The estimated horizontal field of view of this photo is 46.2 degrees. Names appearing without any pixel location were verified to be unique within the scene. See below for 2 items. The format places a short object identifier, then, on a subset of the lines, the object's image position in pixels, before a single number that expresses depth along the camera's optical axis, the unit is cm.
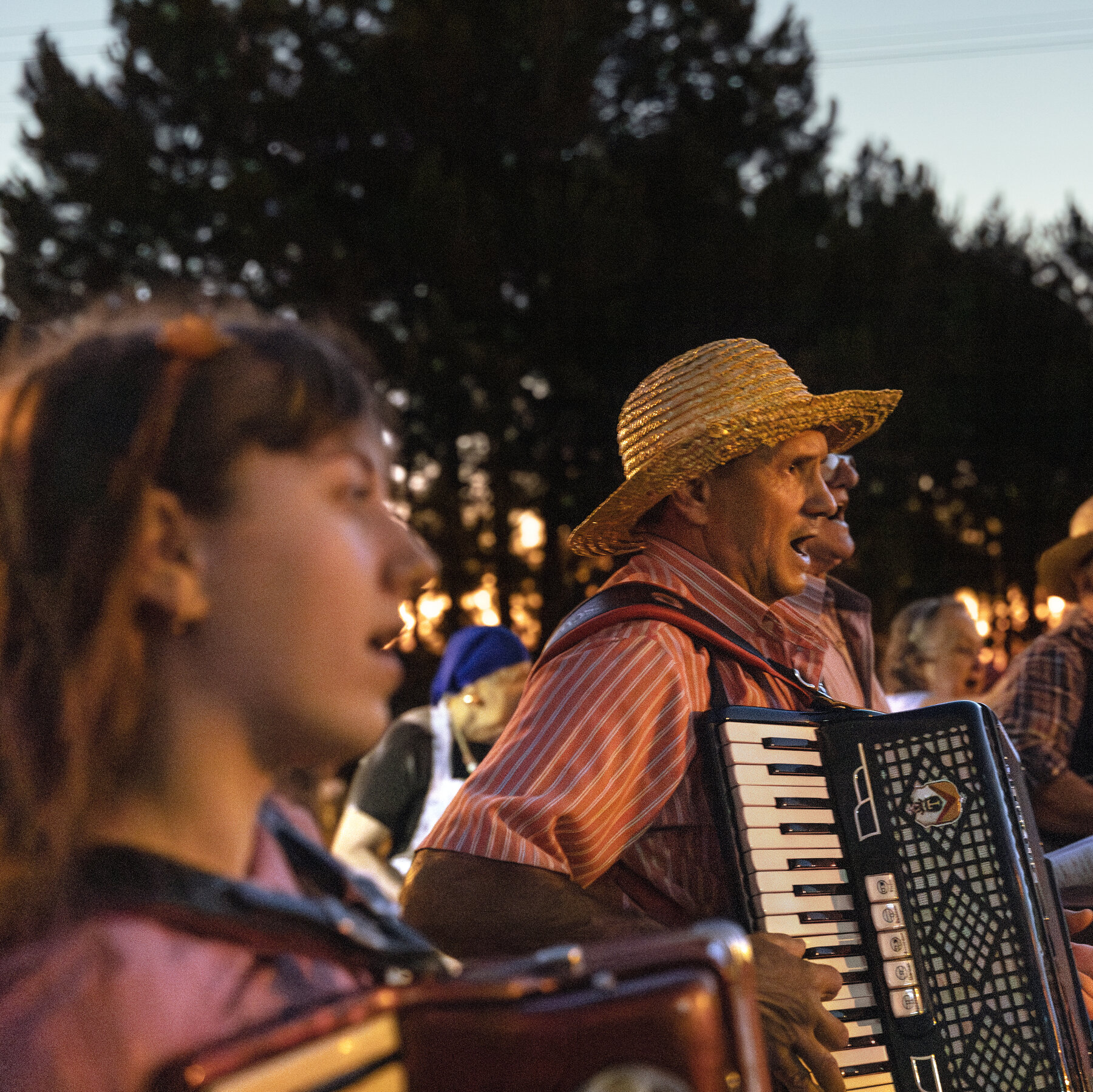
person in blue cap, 473
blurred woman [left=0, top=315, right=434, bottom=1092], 86
